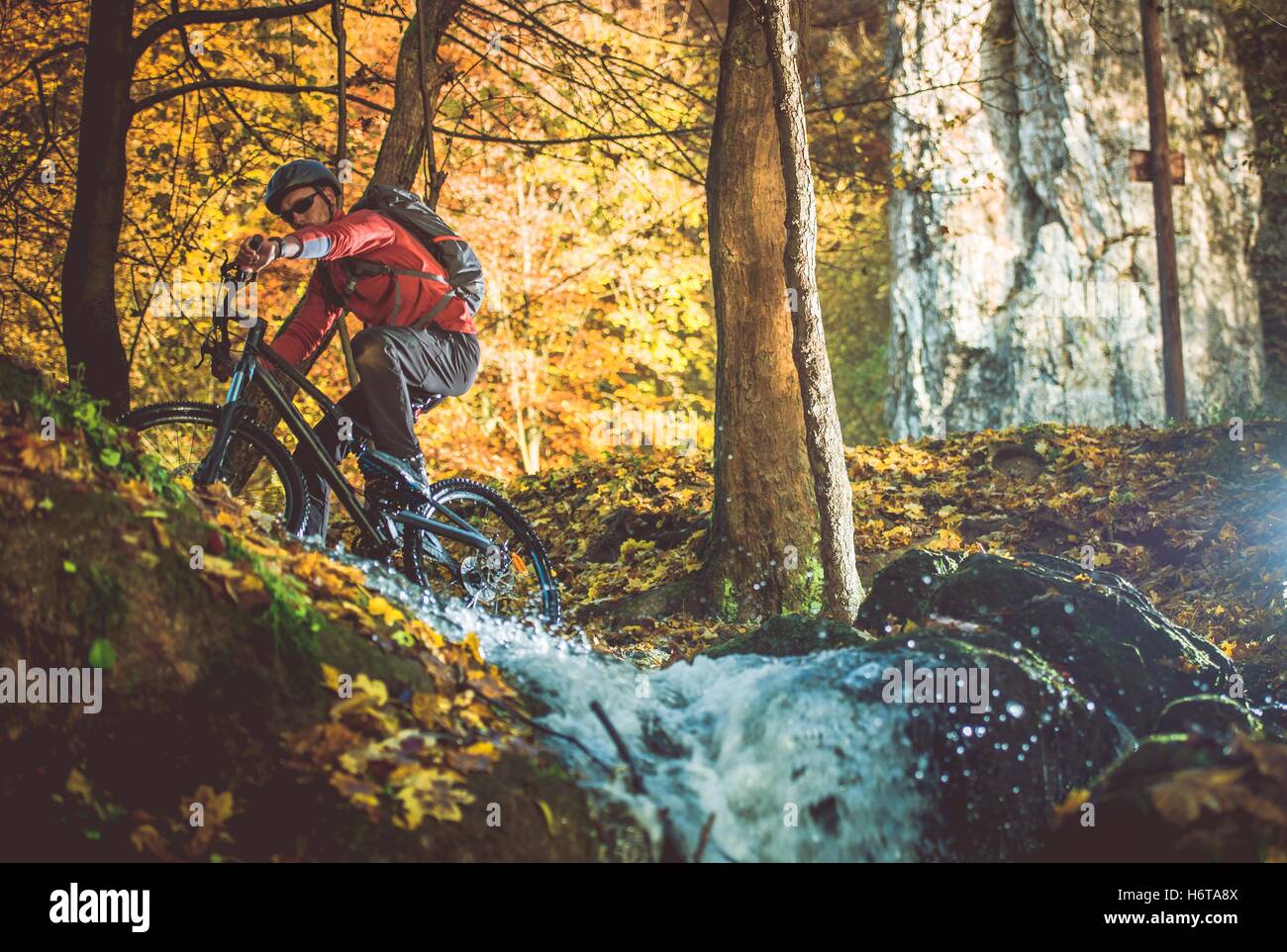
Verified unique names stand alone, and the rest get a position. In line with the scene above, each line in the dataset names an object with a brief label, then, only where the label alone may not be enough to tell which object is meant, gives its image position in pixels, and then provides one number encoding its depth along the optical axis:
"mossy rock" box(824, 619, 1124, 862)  4.42
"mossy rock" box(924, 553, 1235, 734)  5.34
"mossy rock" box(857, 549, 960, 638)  6.31
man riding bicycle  5.59
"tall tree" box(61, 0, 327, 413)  7.19
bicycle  5.25
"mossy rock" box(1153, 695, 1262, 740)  4.76
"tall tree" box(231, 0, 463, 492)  8.45
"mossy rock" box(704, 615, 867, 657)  5.48
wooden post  12.55
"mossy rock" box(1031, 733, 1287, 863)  3.43
